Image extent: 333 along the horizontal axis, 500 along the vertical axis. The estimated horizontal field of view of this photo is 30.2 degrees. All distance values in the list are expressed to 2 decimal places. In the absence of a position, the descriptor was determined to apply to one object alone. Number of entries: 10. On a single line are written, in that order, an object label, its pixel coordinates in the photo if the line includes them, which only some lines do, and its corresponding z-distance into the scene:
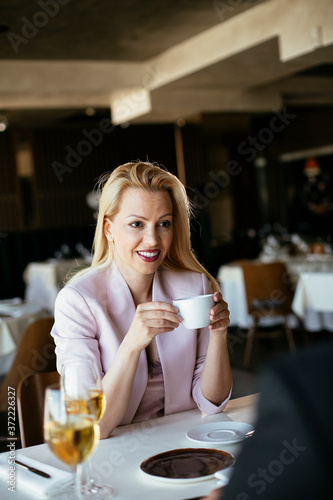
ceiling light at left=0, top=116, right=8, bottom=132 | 10.45
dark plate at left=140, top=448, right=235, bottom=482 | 1.13
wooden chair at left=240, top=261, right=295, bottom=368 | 5.49
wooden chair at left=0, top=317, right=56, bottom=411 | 2.83
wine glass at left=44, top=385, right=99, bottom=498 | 0.97
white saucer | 1.29
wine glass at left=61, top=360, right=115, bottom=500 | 1.01
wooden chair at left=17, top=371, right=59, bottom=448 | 1.75
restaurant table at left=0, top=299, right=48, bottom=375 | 3.87
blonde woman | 1.61
